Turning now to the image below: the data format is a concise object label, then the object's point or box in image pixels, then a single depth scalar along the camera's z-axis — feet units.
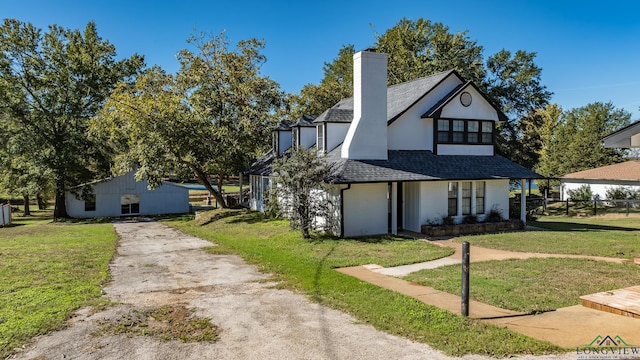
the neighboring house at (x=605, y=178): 108.58
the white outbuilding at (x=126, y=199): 106.11
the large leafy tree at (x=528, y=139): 109.81
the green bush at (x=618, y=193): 108.99
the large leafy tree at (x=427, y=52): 101.45
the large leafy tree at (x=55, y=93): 98.27
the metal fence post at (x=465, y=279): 23.98
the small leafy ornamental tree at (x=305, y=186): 52.08
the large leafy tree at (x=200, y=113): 78.69
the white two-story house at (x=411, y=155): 55.88
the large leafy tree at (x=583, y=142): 135.54
